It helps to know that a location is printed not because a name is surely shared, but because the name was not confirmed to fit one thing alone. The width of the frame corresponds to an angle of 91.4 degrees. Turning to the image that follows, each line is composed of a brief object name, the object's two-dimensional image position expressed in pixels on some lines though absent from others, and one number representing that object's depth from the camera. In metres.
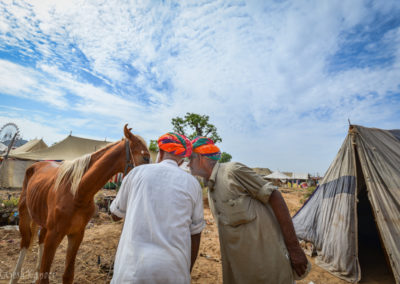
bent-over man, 1.78
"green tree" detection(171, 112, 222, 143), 28.41
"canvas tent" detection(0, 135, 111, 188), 15.99
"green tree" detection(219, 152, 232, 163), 44.77
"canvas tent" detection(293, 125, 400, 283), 3.86
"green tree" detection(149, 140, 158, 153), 23.77
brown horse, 2.67
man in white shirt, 1.21
